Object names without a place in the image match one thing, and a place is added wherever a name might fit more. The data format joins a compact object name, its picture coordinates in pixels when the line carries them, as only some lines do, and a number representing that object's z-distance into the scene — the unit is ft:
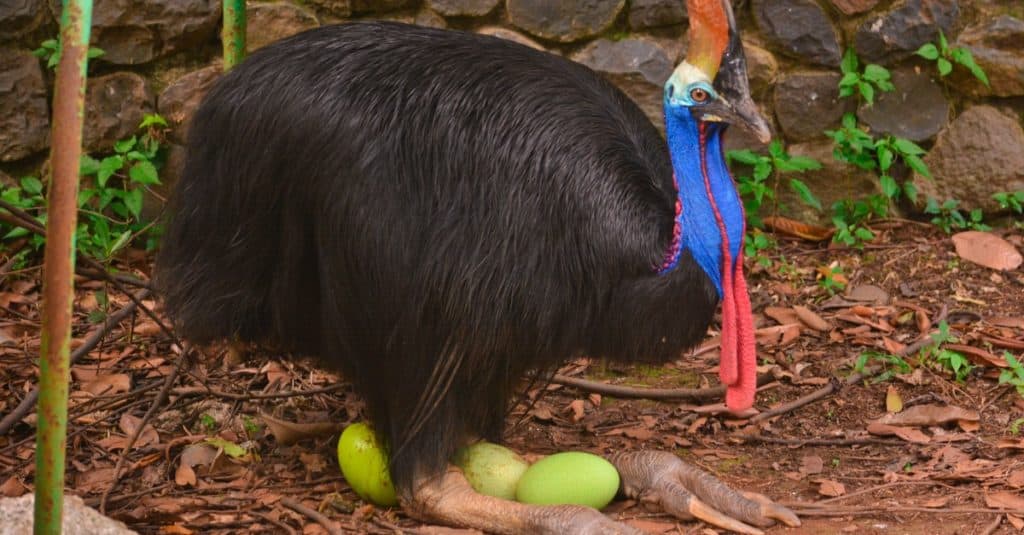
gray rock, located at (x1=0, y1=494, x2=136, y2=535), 15.30
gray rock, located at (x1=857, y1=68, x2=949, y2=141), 27.84
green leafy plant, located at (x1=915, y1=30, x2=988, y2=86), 26.89
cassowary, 16.63
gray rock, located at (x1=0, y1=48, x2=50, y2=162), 25.46
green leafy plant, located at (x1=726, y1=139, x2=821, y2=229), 26.96
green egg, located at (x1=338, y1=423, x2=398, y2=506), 18.31
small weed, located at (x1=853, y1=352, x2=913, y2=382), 22.66
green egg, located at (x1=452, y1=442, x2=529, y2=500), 18.30
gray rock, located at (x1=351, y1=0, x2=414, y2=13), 26.53
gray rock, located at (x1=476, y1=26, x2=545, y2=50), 26.82
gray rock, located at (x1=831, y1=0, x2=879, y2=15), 27.25
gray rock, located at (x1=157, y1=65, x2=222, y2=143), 26.40
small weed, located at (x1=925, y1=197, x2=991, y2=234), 27.89
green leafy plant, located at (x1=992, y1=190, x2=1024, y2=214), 27.50
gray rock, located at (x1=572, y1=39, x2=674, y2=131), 27.07
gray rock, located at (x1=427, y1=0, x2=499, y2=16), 26.71
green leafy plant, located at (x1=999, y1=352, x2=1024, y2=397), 21.53
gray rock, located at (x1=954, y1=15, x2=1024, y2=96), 27.17
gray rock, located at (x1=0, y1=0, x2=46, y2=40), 25.12
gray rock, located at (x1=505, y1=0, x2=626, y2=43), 26.76
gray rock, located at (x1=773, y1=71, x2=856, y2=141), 27.68
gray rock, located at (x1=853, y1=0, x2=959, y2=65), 27.22
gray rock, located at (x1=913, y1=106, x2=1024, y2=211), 27.73
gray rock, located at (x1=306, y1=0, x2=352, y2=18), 26.35
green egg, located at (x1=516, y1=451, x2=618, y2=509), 17.58
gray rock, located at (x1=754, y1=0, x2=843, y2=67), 27.27
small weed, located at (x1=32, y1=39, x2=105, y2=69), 25.35
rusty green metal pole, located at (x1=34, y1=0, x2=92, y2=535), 11.45
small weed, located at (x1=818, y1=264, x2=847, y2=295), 26.37
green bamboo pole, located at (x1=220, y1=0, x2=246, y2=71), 19.35
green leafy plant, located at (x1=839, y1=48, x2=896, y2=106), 27.02
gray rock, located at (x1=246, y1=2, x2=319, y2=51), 26.14
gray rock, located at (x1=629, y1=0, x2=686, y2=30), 27.04
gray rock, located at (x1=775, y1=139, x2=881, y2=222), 28.25
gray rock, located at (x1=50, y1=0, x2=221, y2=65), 25.79
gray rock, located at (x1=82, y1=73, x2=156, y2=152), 26.17
